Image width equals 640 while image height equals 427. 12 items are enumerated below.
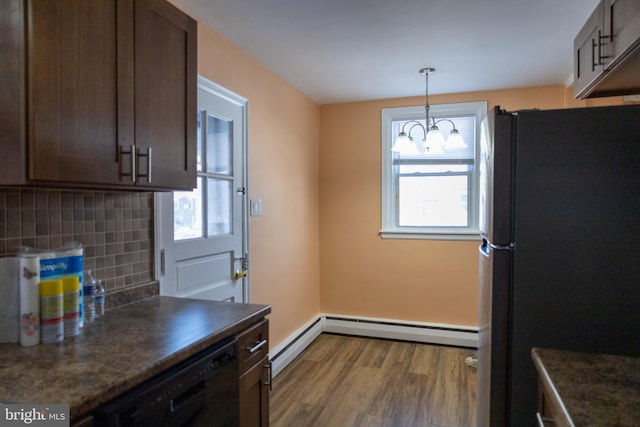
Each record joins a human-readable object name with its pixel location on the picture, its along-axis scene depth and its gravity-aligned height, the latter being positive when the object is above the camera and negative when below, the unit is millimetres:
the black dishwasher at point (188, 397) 988 -547
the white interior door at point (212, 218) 2031 -67
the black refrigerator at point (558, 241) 1438 -132
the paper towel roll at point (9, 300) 1214 -291
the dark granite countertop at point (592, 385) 806 -424
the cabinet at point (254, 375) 1502 -680
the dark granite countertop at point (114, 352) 928 -432
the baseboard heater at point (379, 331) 3545 -1210
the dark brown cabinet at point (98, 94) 1073 +364
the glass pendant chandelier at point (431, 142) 2877 +486
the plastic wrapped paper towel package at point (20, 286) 1198 -252
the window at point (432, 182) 3664 +231
